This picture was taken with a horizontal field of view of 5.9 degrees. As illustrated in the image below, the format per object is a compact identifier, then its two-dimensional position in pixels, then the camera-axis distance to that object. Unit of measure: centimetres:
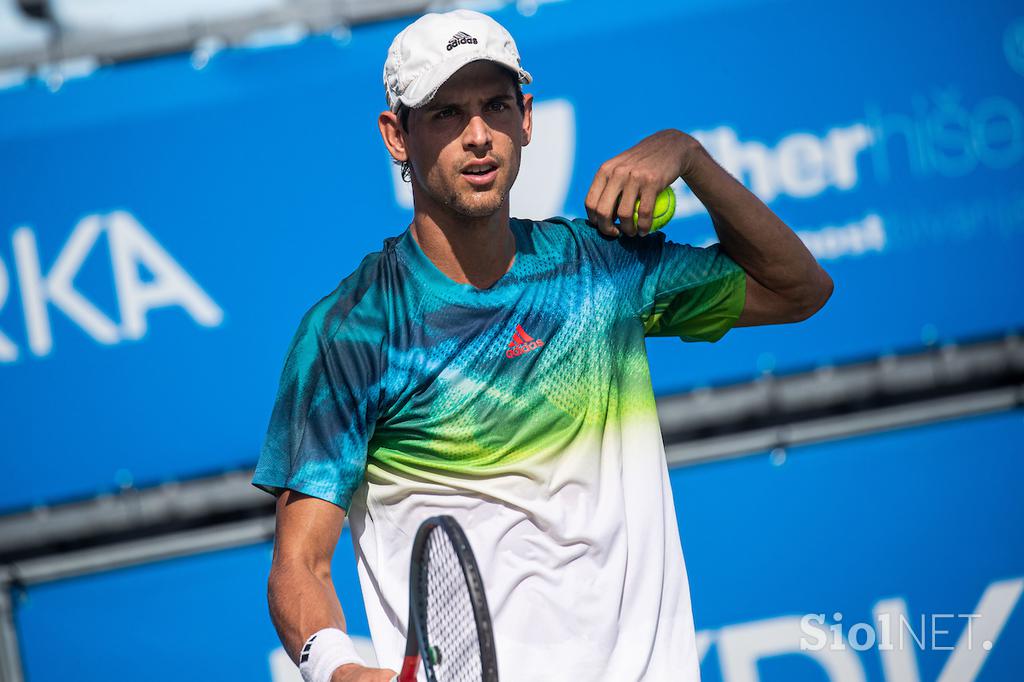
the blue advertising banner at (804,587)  1311
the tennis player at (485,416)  1182
